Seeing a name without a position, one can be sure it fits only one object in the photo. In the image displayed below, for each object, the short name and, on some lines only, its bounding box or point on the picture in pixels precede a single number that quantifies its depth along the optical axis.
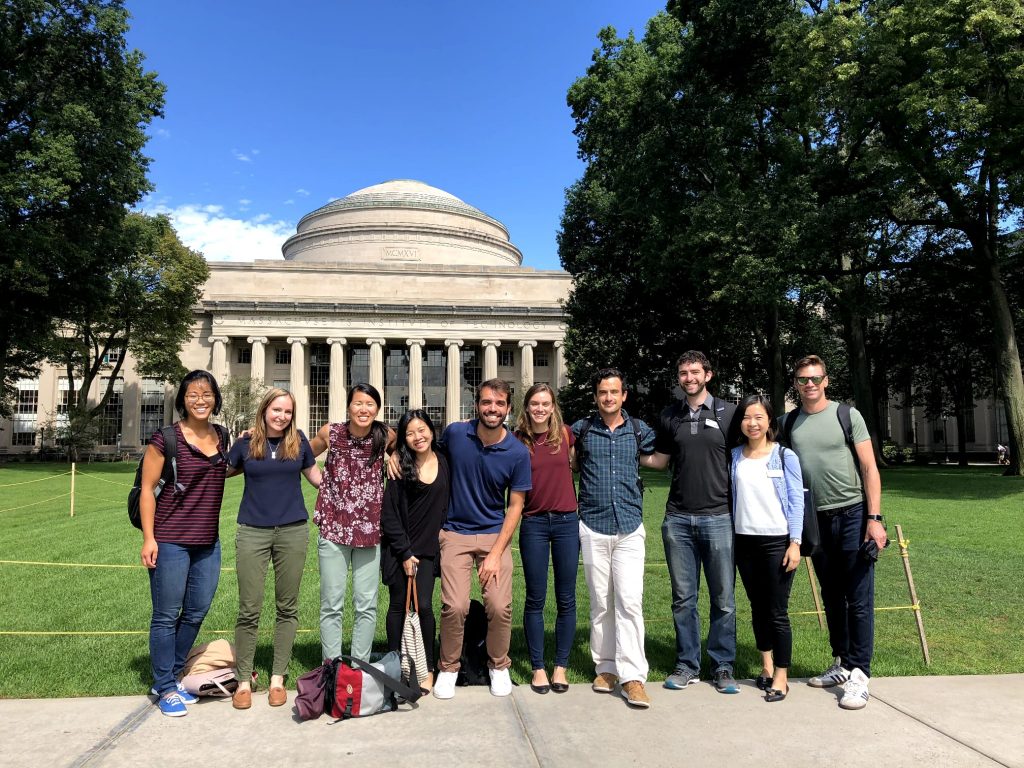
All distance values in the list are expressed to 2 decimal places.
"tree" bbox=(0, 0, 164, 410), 23.42
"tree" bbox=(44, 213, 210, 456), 37.16
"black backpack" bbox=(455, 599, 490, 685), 5.21
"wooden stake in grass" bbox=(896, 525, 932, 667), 5.64
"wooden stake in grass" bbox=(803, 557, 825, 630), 6.66
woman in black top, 5.02
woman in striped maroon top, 4.74
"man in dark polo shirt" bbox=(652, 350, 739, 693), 5.15
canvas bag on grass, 4.85
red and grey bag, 4.53
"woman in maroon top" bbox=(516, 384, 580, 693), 5.08
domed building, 54.81
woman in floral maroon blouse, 4.94
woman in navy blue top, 4.88
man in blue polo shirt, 4.96
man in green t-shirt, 5.04
